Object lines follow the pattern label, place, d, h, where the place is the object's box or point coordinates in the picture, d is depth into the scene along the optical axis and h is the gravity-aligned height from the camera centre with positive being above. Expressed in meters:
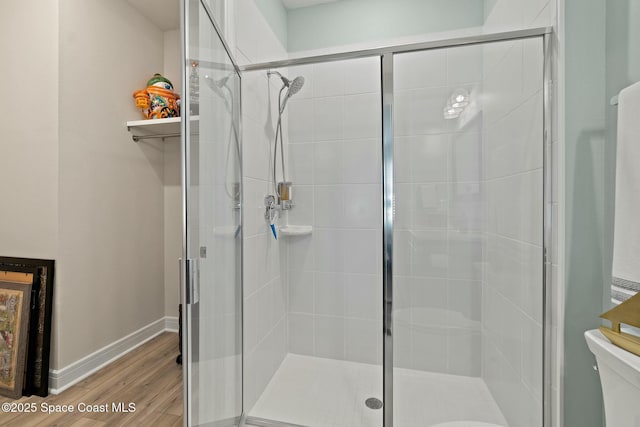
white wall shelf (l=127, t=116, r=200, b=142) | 2.13 +0.59
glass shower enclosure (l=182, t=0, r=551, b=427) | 1.11 -0.16
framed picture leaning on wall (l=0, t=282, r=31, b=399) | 1.64 -0.67
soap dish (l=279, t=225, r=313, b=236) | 1.92 -0.13
